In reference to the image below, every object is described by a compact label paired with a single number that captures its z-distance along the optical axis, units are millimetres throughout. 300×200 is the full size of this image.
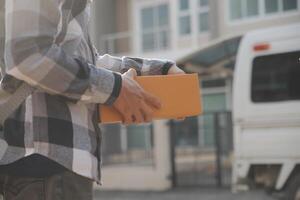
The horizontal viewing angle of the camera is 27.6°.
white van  6934
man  1574
